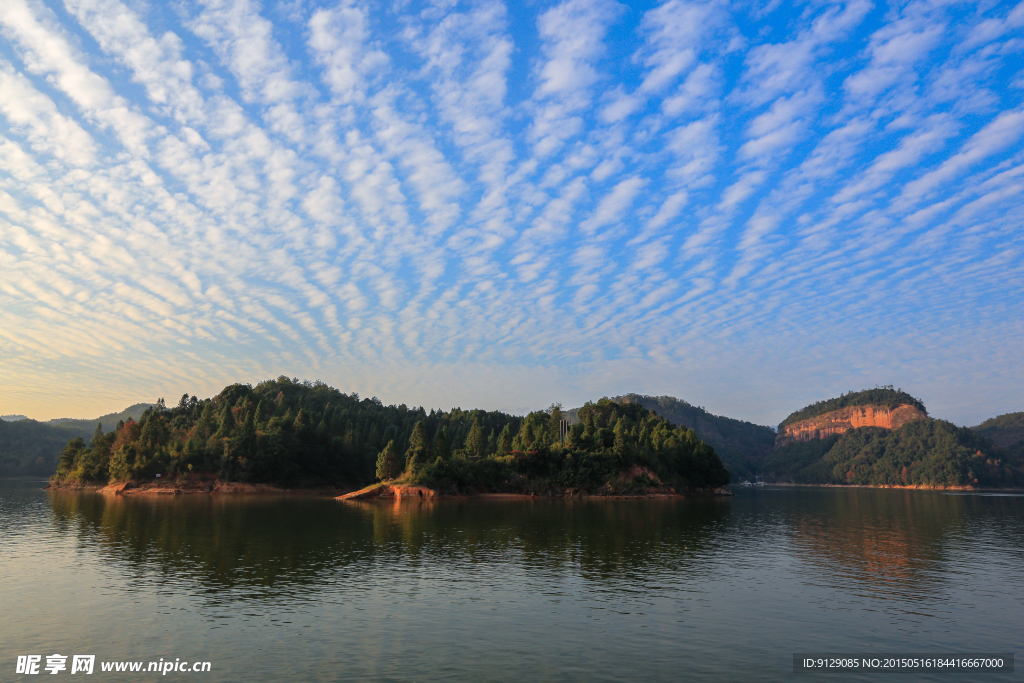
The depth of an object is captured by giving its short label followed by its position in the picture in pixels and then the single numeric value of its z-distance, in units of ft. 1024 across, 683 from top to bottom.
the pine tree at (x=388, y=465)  574.97
